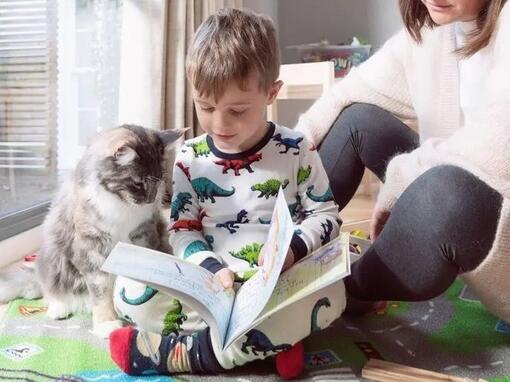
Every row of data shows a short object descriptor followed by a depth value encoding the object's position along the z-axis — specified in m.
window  2.02
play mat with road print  0.95
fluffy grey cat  1.20
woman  0.86
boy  0.94
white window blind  2.03
